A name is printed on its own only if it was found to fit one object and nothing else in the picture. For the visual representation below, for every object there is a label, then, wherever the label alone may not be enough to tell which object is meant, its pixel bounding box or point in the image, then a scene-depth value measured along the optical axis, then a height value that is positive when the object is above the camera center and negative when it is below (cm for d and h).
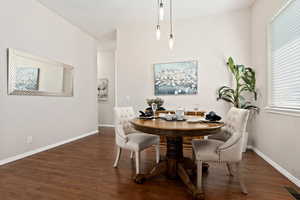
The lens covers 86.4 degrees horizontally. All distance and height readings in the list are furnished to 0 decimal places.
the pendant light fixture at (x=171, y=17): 199 +195
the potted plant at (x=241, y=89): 320 +22
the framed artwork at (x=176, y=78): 382 +53
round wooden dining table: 155 -55
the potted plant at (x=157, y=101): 356 -4
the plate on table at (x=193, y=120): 194 -26
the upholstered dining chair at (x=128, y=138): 212 -56
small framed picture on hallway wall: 623 +40
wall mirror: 270 +46
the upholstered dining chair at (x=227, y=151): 171 -56
